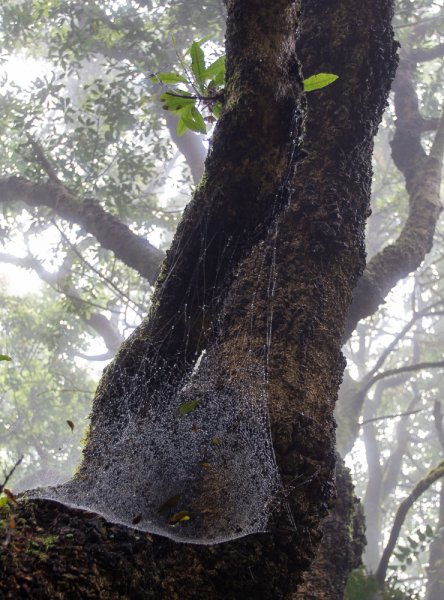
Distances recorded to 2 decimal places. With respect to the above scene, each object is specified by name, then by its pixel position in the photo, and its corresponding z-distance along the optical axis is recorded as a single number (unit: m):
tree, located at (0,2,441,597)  1.35
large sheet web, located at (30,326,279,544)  1.23
